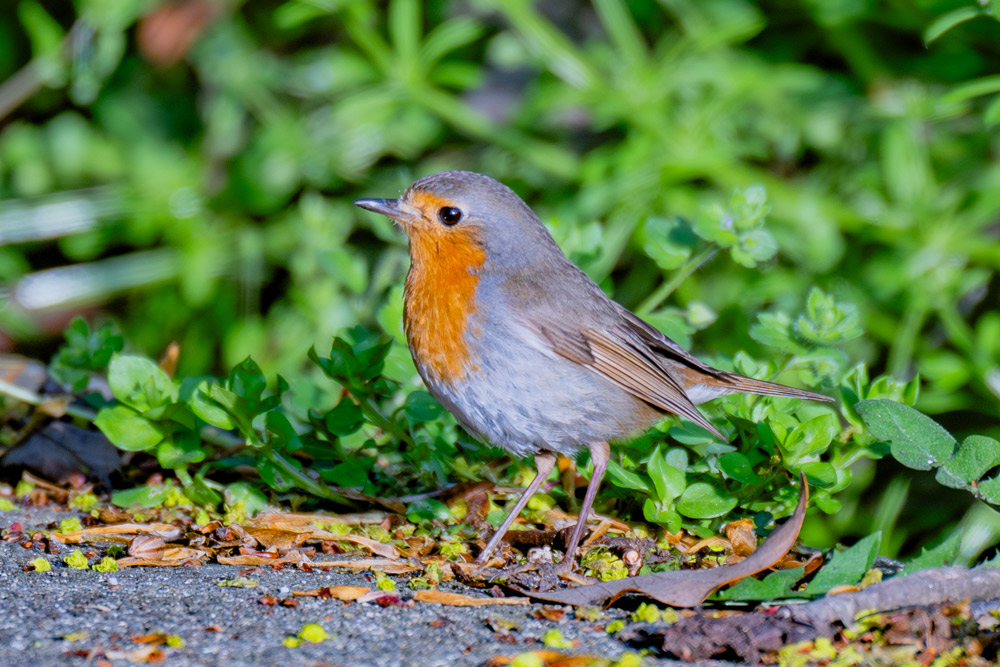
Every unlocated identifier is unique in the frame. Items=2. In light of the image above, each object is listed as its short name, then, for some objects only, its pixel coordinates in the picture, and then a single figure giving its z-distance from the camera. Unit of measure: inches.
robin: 249.4
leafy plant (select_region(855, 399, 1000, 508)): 211.0
